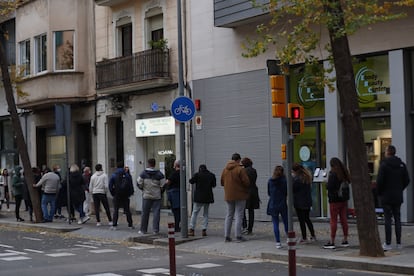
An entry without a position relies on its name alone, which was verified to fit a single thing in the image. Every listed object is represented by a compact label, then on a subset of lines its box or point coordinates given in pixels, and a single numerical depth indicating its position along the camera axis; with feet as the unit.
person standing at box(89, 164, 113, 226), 65.62
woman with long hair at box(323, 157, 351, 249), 44.42
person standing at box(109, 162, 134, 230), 61.72
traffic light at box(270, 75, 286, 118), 42.87
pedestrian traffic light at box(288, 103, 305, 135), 43.91
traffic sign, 50.93
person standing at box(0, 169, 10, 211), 92.72
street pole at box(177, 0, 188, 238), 52.24
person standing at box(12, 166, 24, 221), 75.15
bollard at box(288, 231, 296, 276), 25.13
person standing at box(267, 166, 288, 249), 47.44
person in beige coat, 50.14
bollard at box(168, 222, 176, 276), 31.40
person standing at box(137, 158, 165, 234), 57.00
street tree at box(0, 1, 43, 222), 70.03
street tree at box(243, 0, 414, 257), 38.58
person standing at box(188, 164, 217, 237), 54.08
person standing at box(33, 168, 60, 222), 70.08
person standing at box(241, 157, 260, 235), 53.61
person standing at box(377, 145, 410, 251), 42.47
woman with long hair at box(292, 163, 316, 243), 46.75
